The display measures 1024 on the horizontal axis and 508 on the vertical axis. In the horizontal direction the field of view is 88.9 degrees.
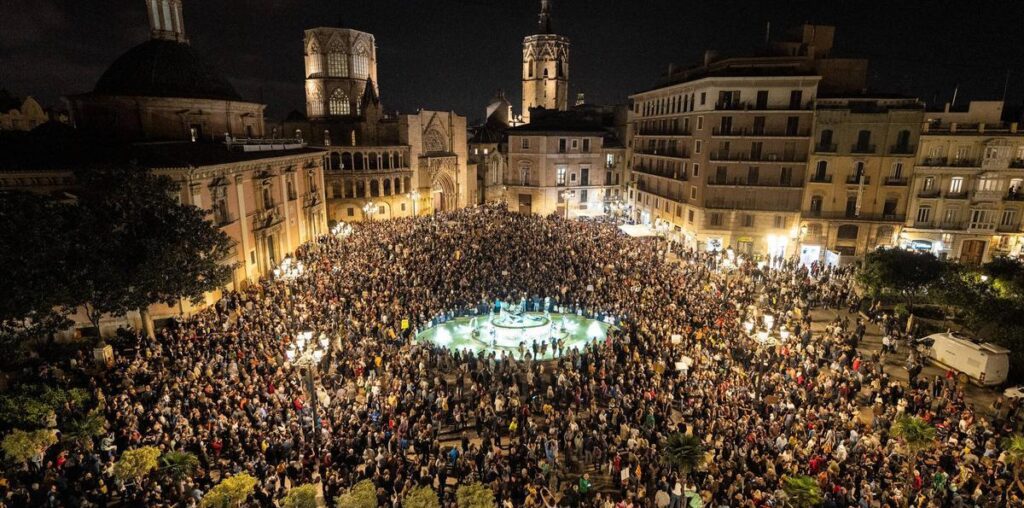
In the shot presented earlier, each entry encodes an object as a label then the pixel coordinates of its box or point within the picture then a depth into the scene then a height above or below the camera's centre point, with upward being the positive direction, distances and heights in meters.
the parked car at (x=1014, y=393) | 17.44 -8.07
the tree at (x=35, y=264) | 15.60 -3.78
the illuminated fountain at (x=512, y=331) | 23.28 -8.56
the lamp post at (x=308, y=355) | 14.20 -5.97
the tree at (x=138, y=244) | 17.62 -3.63
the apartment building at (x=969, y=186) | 34.09 -2.52
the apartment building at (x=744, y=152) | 37.12 -0.50
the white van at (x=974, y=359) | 19.31 -7.87
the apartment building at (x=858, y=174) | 34.97 -1.88
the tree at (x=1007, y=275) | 22.06 -5.47
